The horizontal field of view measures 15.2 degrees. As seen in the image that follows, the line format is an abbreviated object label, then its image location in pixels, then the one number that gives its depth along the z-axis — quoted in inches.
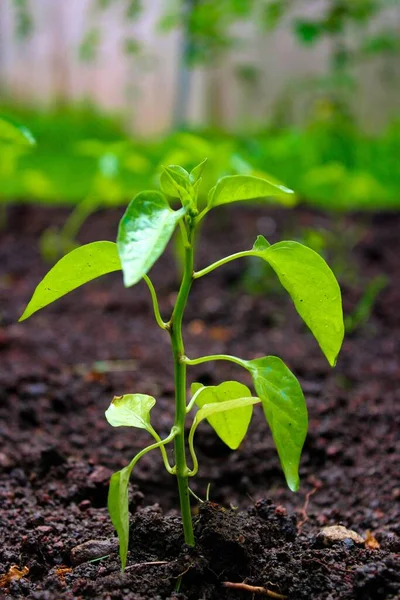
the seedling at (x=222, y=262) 26.1
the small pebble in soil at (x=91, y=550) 28.5
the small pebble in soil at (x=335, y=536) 29.6
